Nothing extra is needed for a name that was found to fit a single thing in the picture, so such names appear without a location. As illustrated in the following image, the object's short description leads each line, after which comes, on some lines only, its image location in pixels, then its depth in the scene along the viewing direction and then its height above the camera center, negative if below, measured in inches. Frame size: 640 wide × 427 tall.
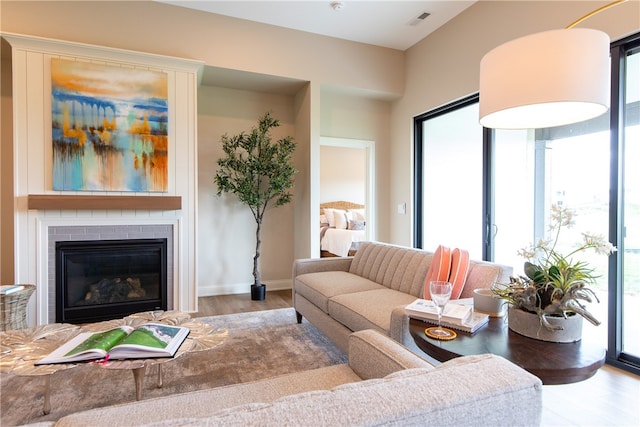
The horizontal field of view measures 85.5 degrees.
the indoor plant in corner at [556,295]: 52.4 -13.6
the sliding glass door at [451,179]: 152.6 +13.4
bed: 239.8 -16.0
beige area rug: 77.4 -44.1
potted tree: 161.6 +17.6
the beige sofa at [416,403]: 22.6 -13.8
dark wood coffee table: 45.2 -20.8
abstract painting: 125.0 +30.0
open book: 58.4 -24.9
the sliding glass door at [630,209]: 97.0 -0.4
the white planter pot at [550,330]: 52.4 -18.7
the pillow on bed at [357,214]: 289.1 -5.7
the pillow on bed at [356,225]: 270.4 -13.9
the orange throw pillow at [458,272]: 85.0 -15.9
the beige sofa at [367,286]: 83.6 -25.4
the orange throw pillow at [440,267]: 86.3 -15.1
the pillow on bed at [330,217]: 282.7 -8.0
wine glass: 57.9 -14.6
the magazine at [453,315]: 58.4 -19.3
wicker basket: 105.2 -31.7
